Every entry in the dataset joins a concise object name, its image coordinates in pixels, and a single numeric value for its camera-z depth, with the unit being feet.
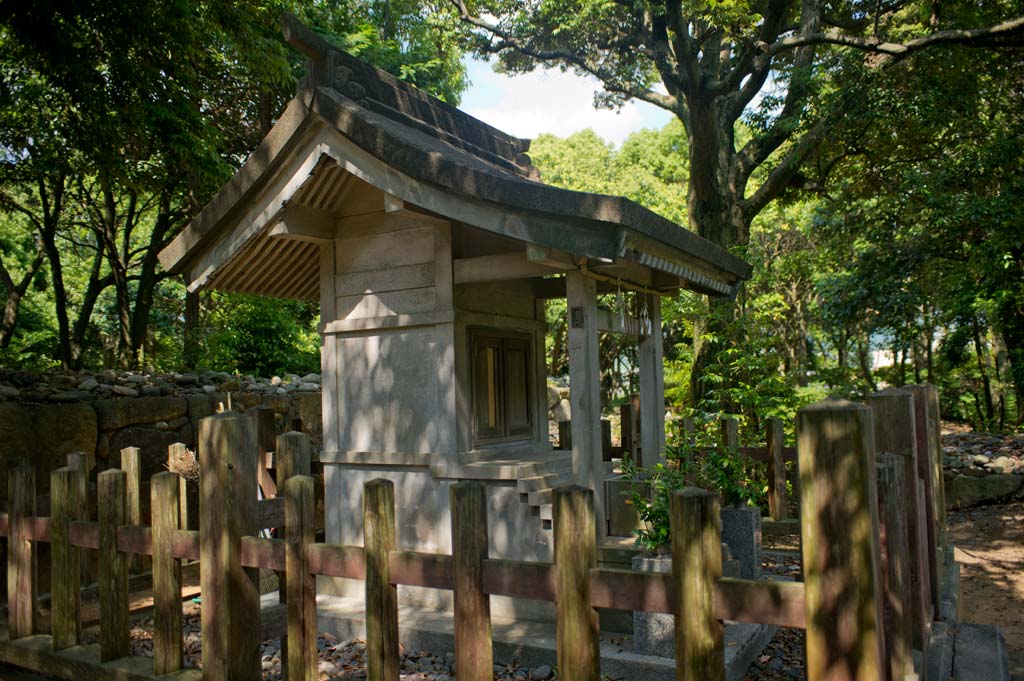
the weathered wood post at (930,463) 15.26
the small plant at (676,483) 15.48
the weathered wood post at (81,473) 12.66
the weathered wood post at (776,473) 27.12
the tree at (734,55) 38.04
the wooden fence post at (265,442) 22.50
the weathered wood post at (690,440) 18.03
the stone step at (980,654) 13.16
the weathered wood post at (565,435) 25.29
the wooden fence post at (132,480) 12.29
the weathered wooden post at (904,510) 10.02
